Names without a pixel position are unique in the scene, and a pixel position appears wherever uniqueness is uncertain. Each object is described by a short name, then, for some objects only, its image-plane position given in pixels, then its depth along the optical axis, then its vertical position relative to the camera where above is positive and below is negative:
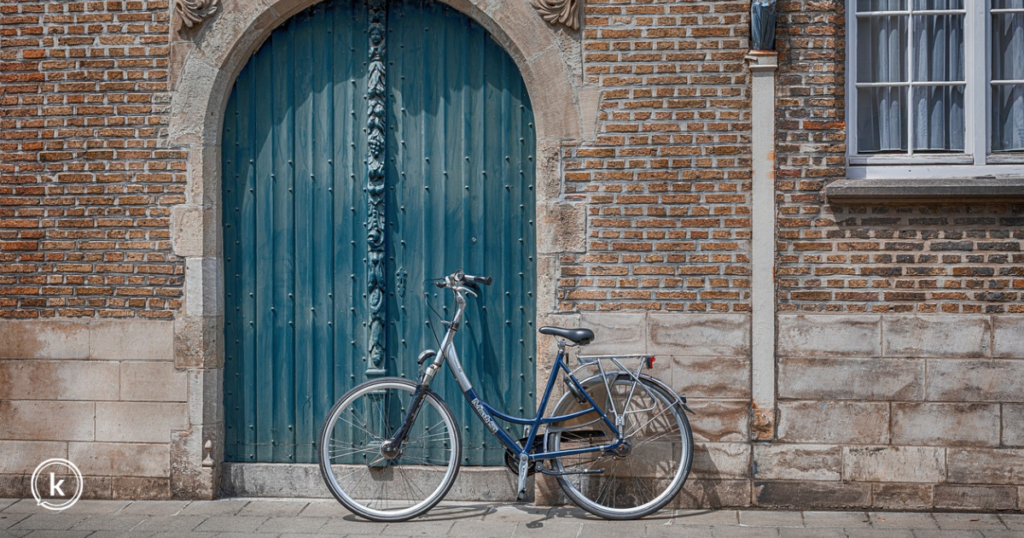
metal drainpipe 6.32 +0.19
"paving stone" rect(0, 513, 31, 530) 6.16 -1.45
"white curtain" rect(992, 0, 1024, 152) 6.41 +1.19
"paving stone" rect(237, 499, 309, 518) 6.42 -1.44
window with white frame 6.39 +1.17
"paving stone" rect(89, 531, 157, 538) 5.93 -1.46
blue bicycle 6.18 -1.00
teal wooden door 6.68 +0.39
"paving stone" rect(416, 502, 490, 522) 6.27 -1.43
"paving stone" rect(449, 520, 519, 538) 5.89 -1.44
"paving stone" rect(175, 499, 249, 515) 6.43 -1.44
